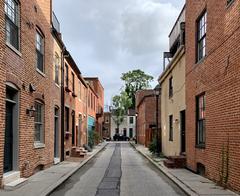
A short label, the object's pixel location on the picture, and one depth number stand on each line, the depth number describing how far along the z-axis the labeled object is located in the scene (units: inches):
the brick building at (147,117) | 900.9
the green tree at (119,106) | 1870.1
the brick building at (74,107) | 516.5
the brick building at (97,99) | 1152.4
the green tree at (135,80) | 2129.8
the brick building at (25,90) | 249.8
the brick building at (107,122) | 1904.1
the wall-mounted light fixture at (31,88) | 297.4
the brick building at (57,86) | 420.3
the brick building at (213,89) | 229.5
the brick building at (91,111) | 855.6
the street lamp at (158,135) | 566.4
